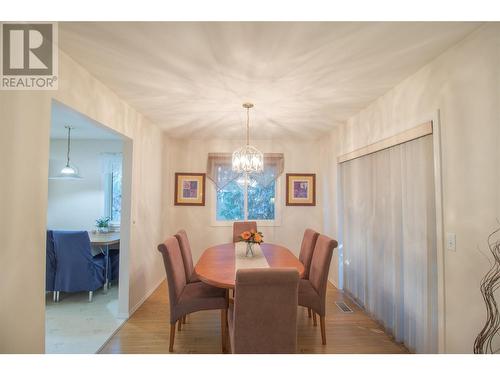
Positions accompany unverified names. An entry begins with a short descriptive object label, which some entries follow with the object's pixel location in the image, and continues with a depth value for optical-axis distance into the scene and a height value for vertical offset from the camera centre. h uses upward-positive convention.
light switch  1.59 -0.31
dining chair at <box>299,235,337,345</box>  2.14 -0.89
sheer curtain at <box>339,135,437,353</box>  1.86 -0.43
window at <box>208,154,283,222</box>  4.24 +0.11
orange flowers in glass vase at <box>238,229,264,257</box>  2.51 -0.44
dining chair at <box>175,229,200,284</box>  2.54 -0.70
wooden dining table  1.90 -0.66
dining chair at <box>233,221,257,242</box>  3.57 -0.47
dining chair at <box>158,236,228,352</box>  2.01 -0.91
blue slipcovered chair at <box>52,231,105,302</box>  2.85 -0.83
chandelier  2.77 +0.45
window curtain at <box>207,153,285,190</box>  4.23 +0.48
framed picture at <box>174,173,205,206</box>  4.24 +0.11
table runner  2.24 -0.66
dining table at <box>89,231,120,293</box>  3.15 -0.62
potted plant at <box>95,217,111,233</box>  3.84 -0.48
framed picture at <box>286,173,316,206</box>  4.31 +0.15
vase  2.59 -0.63
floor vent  2.81 -1.38
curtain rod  1.83 +0.55
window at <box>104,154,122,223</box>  4.33 +0.22
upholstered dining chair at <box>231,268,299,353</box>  1.42 -0.72
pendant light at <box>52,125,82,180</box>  3.69 +0.38
